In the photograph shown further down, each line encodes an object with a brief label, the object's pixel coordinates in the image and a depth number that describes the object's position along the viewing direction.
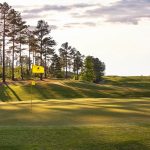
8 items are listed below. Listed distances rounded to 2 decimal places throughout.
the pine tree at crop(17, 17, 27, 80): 92.49
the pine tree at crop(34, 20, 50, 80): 100.38
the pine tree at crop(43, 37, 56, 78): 104.25
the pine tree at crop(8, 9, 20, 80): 84.00
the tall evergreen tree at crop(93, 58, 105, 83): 155.43
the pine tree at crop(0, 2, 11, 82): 81.31
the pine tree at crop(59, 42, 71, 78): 144.75
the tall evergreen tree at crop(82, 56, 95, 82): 122.38
